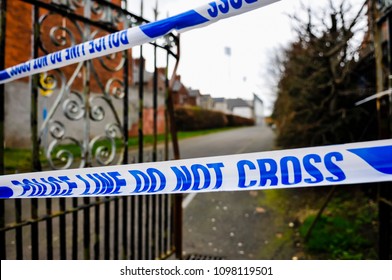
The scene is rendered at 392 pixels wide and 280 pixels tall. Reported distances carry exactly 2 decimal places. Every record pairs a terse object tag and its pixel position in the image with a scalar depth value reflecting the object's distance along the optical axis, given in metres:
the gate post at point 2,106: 1.78
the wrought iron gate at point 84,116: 1.96
